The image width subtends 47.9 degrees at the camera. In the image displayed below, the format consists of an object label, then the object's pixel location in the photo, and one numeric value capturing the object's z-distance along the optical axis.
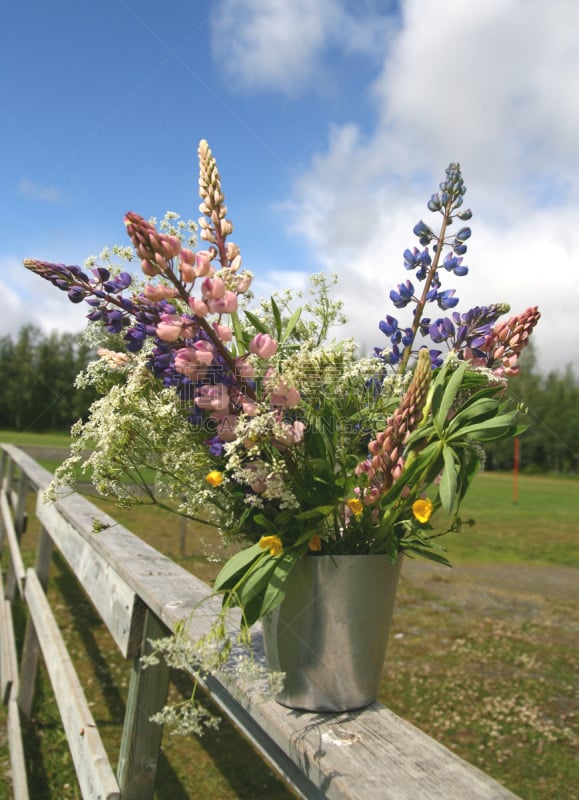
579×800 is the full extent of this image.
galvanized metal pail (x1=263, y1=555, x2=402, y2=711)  1.13
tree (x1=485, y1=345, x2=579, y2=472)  54.88
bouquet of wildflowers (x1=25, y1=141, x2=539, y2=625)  1.04
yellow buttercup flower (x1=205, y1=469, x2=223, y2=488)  1.07
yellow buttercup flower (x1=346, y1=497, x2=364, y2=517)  1.08
